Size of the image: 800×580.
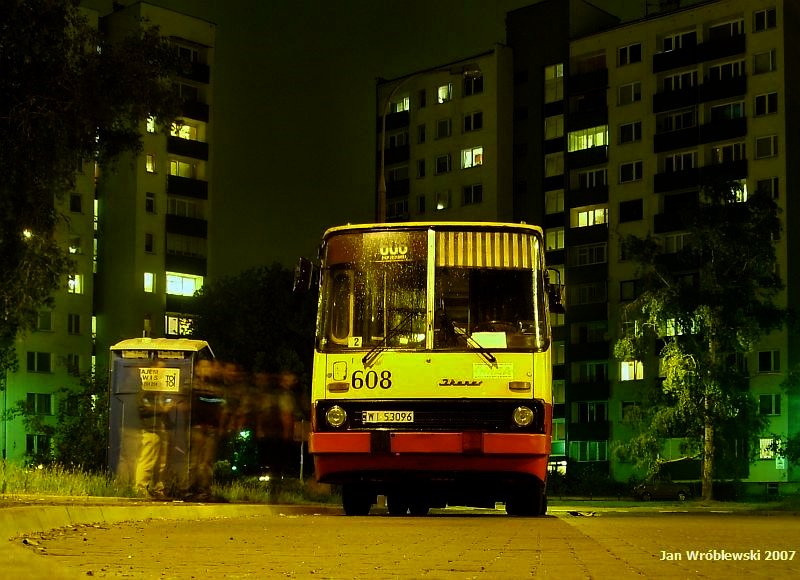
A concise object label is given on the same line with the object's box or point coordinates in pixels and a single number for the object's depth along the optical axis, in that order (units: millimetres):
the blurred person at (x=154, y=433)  24938
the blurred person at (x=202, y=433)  25125
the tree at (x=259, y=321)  72438
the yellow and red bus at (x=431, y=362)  16984
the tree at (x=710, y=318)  61781
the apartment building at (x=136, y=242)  91438
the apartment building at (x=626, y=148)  87000
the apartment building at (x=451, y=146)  103000
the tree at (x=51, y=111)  26453
